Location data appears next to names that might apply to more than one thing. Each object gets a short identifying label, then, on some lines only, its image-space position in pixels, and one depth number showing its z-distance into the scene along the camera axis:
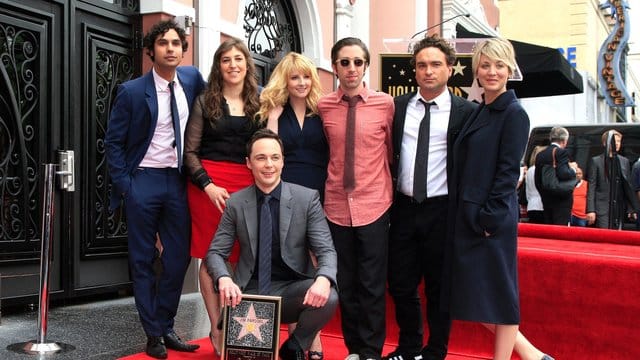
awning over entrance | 9.66
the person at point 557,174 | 8.47
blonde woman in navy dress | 4.16
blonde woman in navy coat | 3.58
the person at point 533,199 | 9.14
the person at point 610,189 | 9.00
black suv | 9.72
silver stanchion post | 4.42
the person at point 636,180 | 8.63
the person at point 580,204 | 9.35
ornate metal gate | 5.30
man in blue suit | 4.21
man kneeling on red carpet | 3.89
